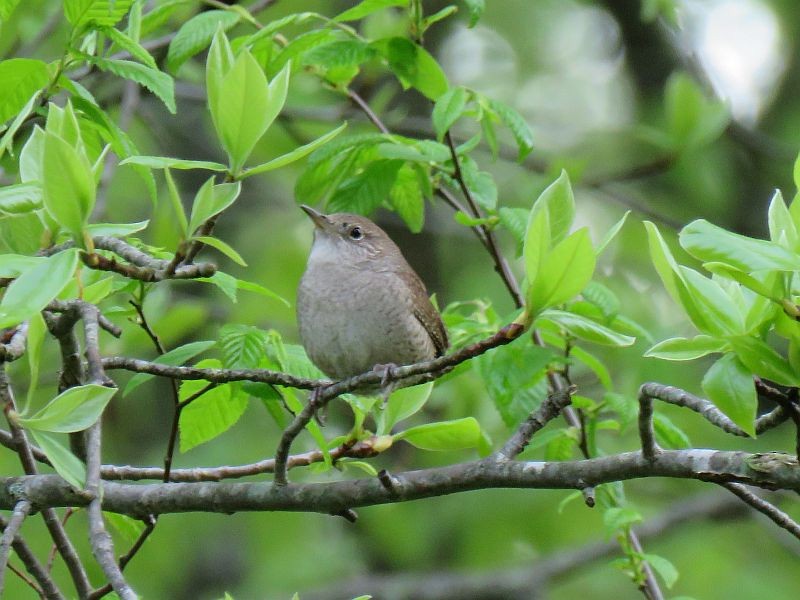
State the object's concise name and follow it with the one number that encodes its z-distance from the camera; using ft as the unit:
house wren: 26.99
